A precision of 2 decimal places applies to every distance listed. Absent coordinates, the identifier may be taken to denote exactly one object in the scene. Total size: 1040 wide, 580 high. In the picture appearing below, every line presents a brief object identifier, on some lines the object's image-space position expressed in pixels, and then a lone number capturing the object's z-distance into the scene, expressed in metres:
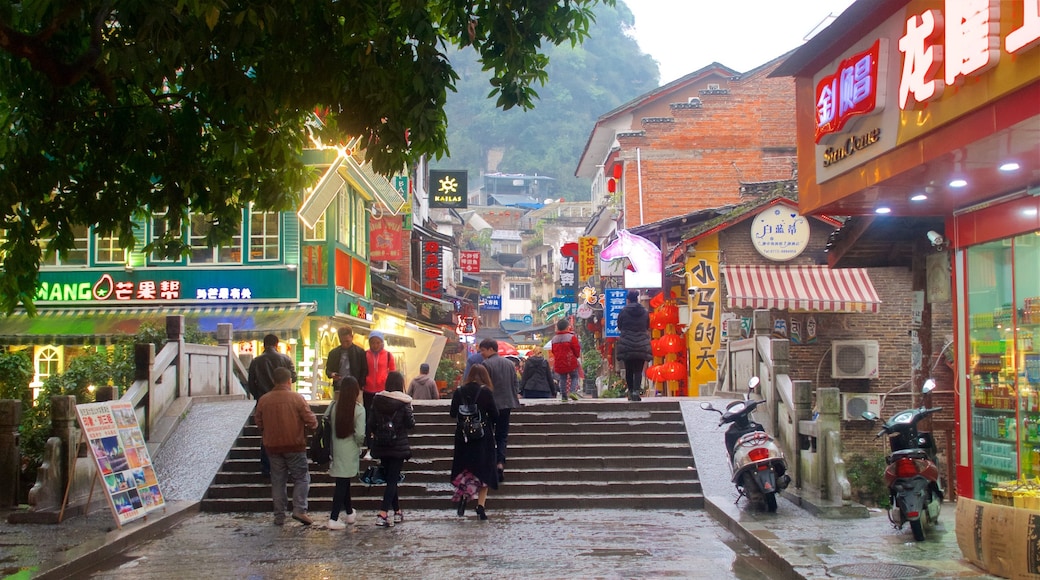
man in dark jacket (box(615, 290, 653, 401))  17.31
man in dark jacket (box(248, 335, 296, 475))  13.66
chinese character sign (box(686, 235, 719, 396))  26.34
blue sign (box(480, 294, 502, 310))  63.70
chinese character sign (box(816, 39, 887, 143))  9.87
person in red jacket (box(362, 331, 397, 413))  14.38
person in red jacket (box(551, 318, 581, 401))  18.45
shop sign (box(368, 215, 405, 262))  32.09
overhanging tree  8.52
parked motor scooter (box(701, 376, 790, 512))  11.30
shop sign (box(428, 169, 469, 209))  41.41
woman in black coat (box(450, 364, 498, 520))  12.08
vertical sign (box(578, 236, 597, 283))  39.12
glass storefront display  10.20
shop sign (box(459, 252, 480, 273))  58.44
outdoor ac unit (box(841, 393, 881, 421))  23.77
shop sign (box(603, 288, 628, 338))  30.72
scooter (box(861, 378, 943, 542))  9.35
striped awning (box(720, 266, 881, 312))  23.67
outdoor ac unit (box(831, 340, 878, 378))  24.03
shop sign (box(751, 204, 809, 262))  25.59
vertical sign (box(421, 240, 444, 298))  41.09
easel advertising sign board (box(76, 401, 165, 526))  10.70
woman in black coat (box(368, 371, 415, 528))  11.58
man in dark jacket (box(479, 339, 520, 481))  13.65
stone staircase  13.43
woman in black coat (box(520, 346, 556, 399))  18.29
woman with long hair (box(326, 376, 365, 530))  11.50
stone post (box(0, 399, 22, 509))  12.27
